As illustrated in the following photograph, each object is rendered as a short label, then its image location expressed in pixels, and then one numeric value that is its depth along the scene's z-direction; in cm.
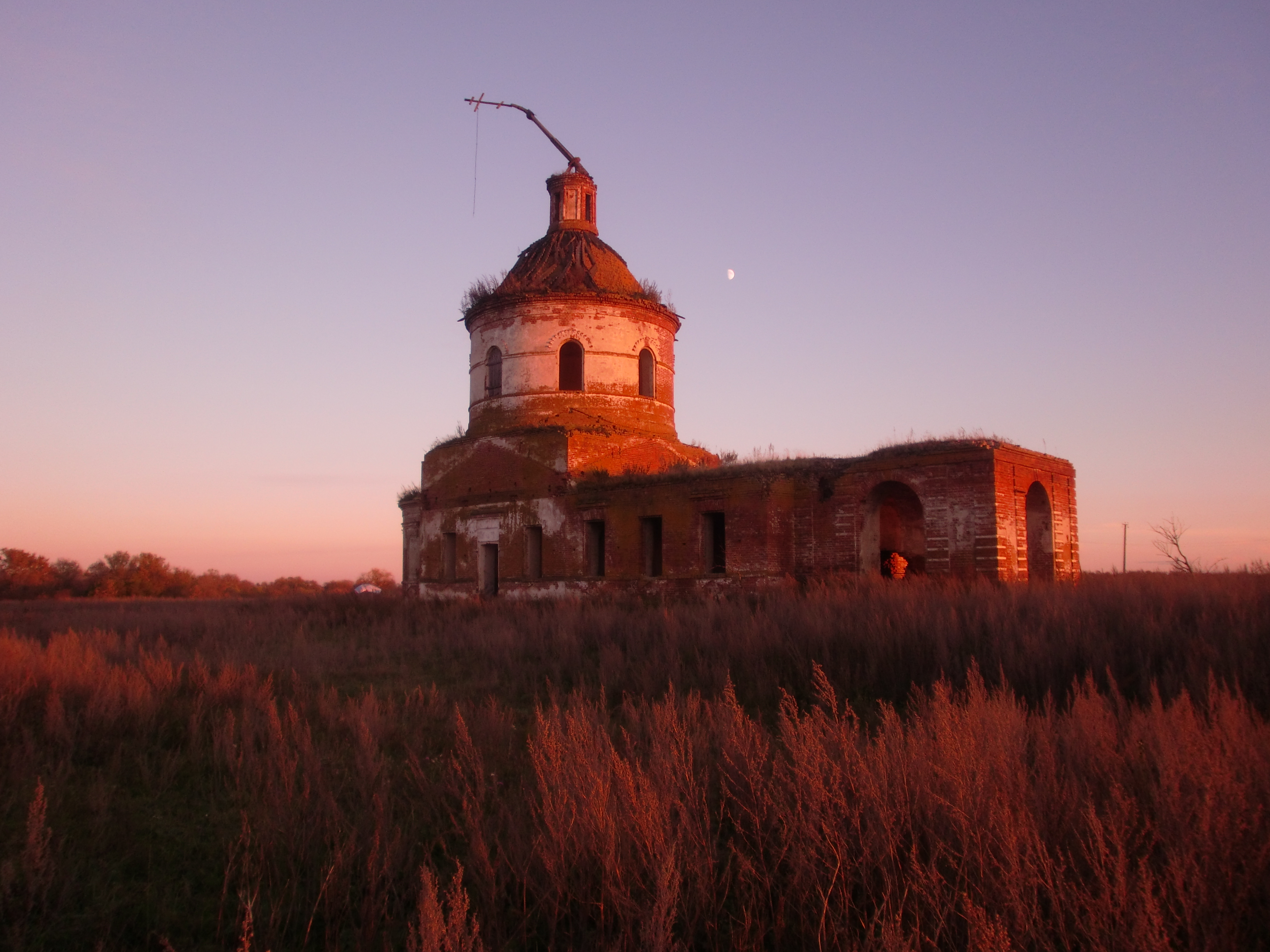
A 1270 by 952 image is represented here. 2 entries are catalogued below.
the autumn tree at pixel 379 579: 6406
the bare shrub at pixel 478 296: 2352
